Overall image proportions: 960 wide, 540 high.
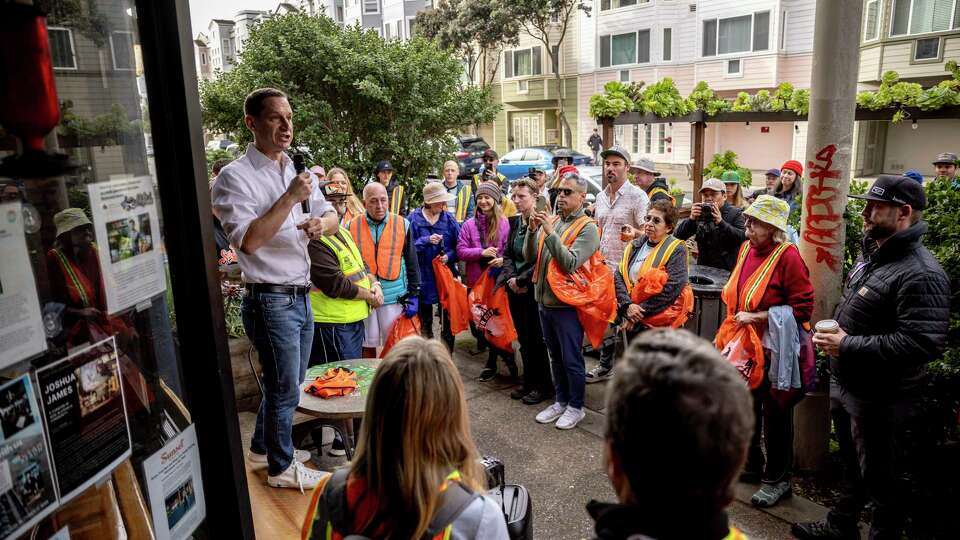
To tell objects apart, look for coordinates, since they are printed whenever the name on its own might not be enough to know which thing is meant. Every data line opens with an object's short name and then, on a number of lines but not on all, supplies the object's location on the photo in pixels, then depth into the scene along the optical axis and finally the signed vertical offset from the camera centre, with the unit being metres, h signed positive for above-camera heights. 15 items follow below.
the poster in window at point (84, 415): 1.89 -0.79
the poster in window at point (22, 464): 1.71 -0.83
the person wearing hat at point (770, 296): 4.23 -1.09
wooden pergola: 8.25 +0.14
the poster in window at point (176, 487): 2.34 -1.24
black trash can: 5.89 -1.59
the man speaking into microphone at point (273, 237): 3.33 -0.48
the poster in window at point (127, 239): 2.11 -0.30
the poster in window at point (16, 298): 1.72 -0.39
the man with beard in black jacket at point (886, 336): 3.42 -1.12
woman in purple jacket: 6.69 -1.02
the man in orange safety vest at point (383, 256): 5.70 -0.99
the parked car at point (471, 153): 24.12 -0.62
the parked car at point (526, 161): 24.05 -0.97
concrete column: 4.30 -0.19
